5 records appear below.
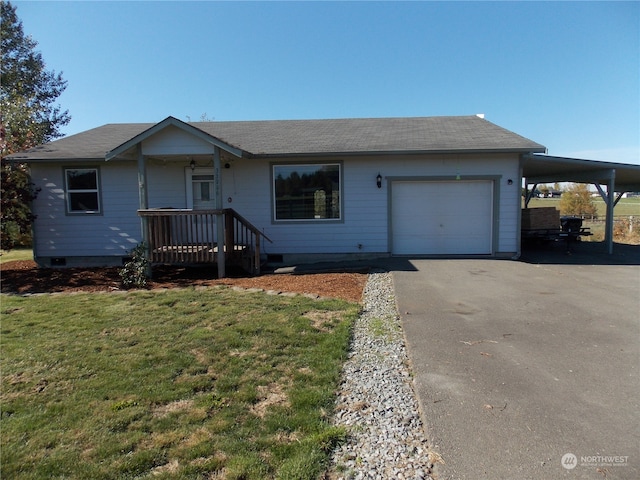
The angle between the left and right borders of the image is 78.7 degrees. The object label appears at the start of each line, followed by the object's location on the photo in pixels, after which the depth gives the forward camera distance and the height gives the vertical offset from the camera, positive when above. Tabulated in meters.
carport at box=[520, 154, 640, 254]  11.23 +1.37
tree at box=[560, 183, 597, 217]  28.44 +0.66
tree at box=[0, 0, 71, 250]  17.42 +8.29
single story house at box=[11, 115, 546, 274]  10.62 +0.46
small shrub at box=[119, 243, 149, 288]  8.15 -1.13
